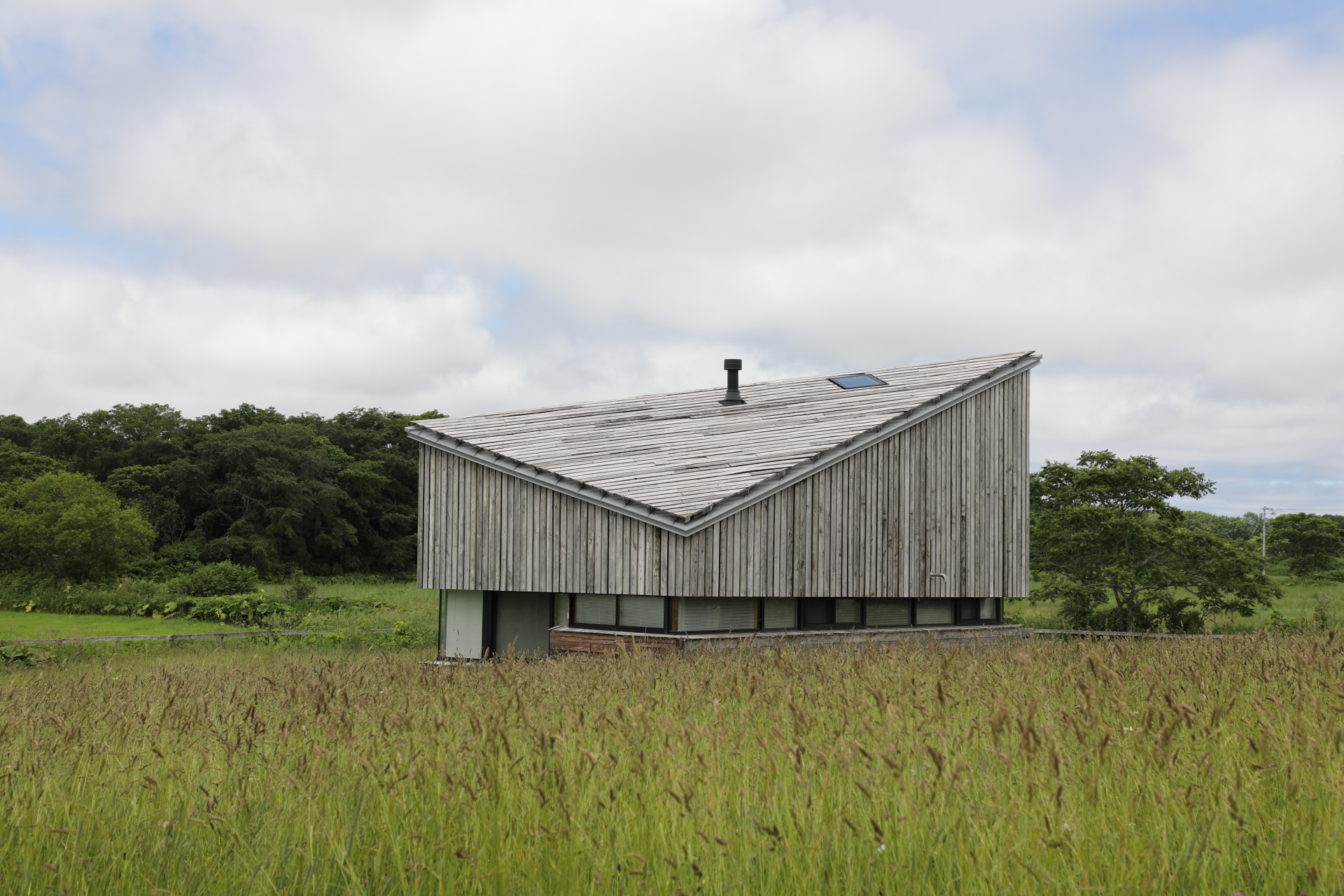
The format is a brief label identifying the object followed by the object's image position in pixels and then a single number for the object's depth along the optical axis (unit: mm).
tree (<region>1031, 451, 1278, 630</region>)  26547
